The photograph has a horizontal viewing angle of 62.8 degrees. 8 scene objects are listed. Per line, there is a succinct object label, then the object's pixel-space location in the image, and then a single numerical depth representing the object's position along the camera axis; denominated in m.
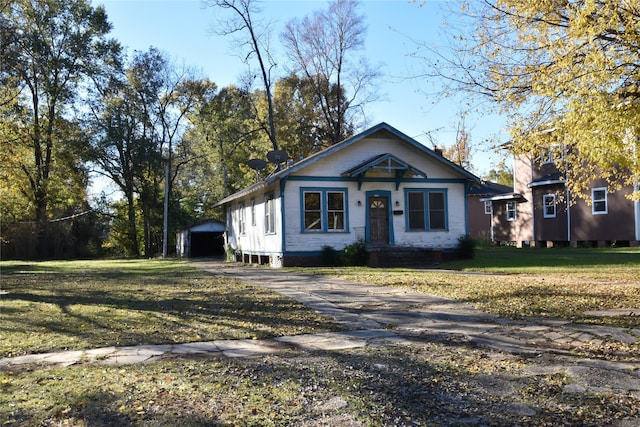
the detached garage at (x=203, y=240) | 34.00
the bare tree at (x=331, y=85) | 35.66
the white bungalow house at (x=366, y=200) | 18.73
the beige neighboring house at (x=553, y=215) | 25.38
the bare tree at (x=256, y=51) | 30.41
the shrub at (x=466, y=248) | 19.95
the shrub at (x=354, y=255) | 18.25
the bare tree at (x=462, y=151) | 44.41
